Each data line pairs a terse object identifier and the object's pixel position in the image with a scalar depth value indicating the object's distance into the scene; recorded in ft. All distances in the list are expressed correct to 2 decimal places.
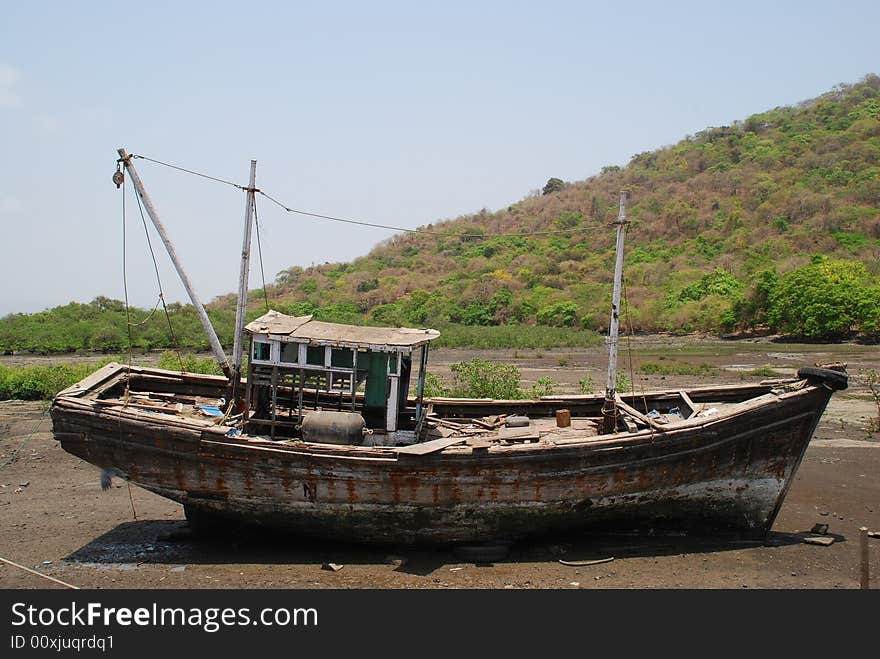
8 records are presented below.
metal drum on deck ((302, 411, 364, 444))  32.19
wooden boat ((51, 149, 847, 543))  31.04
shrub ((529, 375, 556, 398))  57.47
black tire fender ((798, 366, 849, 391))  31.17
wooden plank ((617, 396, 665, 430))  32.07
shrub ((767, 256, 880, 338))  108.37
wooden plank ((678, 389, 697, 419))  36.04
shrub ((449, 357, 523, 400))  59.26
